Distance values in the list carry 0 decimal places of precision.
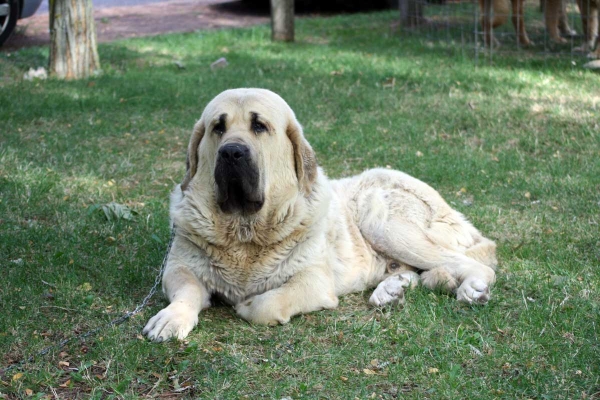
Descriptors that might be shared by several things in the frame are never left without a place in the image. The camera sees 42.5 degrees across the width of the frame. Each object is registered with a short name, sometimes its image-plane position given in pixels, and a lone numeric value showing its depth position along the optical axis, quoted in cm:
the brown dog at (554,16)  1174
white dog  430
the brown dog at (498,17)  1120
